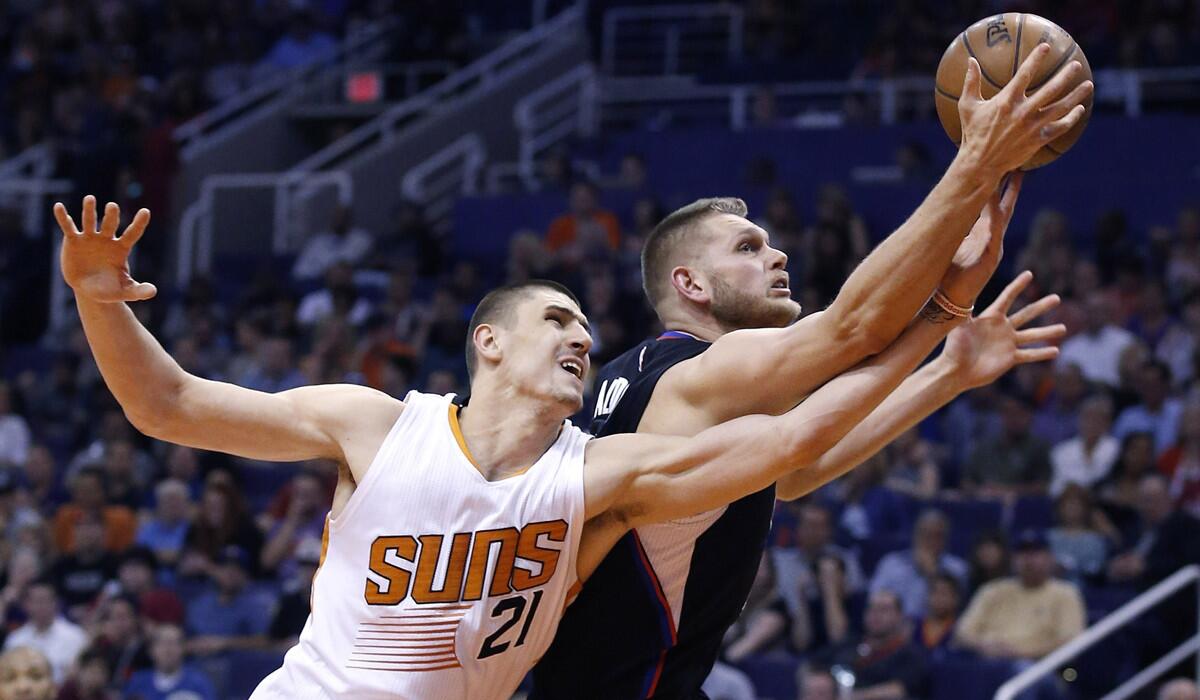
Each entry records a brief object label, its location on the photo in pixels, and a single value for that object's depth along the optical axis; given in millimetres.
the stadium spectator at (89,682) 10922
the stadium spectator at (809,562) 10750
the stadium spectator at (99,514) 13008
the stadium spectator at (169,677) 10953
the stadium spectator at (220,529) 12500
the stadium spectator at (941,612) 10367
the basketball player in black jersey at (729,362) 4562
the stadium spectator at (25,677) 9000
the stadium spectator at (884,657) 9907
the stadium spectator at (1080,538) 10547
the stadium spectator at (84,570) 12344
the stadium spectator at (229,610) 11867
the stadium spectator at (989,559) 10445
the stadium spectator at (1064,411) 11711
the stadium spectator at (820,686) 9547
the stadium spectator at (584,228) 14672
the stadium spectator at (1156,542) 10141
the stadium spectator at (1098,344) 12039
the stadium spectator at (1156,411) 11258
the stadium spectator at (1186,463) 10578
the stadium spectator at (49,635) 11445
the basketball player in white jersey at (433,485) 4641
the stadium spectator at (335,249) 16438
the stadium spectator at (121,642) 11289
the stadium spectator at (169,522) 12977
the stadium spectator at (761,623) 10539
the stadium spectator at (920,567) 10578
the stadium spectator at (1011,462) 11406
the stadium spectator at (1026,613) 10016
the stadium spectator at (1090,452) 11148
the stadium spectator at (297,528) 12352
